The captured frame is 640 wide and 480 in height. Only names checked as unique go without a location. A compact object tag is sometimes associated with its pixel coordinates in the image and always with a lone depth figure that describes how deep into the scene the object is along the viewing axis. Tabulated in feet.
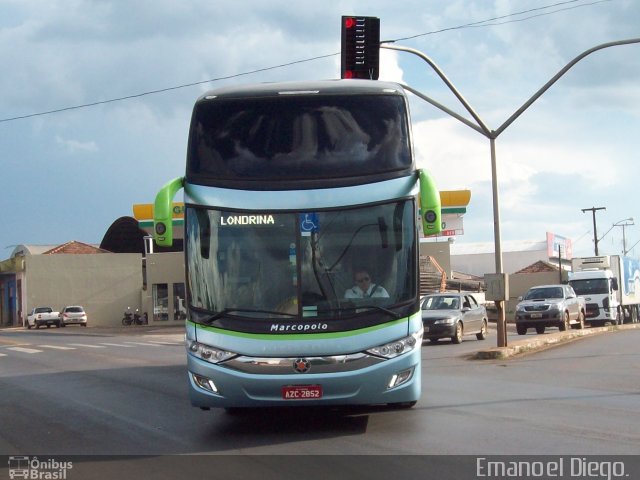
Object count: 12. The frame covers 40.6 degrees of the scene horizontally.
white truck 132.05
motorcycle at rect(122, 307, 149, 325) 191.52
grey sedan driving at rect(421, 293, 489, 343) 81.87
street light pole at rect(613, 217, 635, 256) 337.31
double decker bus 29.89
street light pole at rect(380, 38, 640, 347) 61.77
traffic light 52.26
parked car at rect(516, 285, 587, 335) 98.78
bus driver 30.66
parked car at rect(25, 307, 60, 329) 188.75
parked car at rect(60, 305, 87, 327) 187.42
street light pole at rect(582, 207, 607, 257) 232.12
